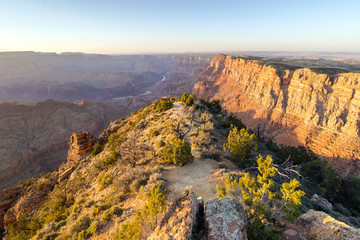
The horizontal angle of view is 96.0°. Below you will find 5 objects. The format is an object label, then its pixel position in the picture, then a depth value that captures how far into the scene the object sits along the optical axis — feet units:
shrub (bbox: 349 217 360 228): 47.13
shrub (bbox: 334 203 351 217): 55.09
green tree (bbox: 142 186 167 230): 20.29
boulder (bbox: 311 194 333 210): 52.17
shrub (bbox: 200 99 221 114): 127.99
